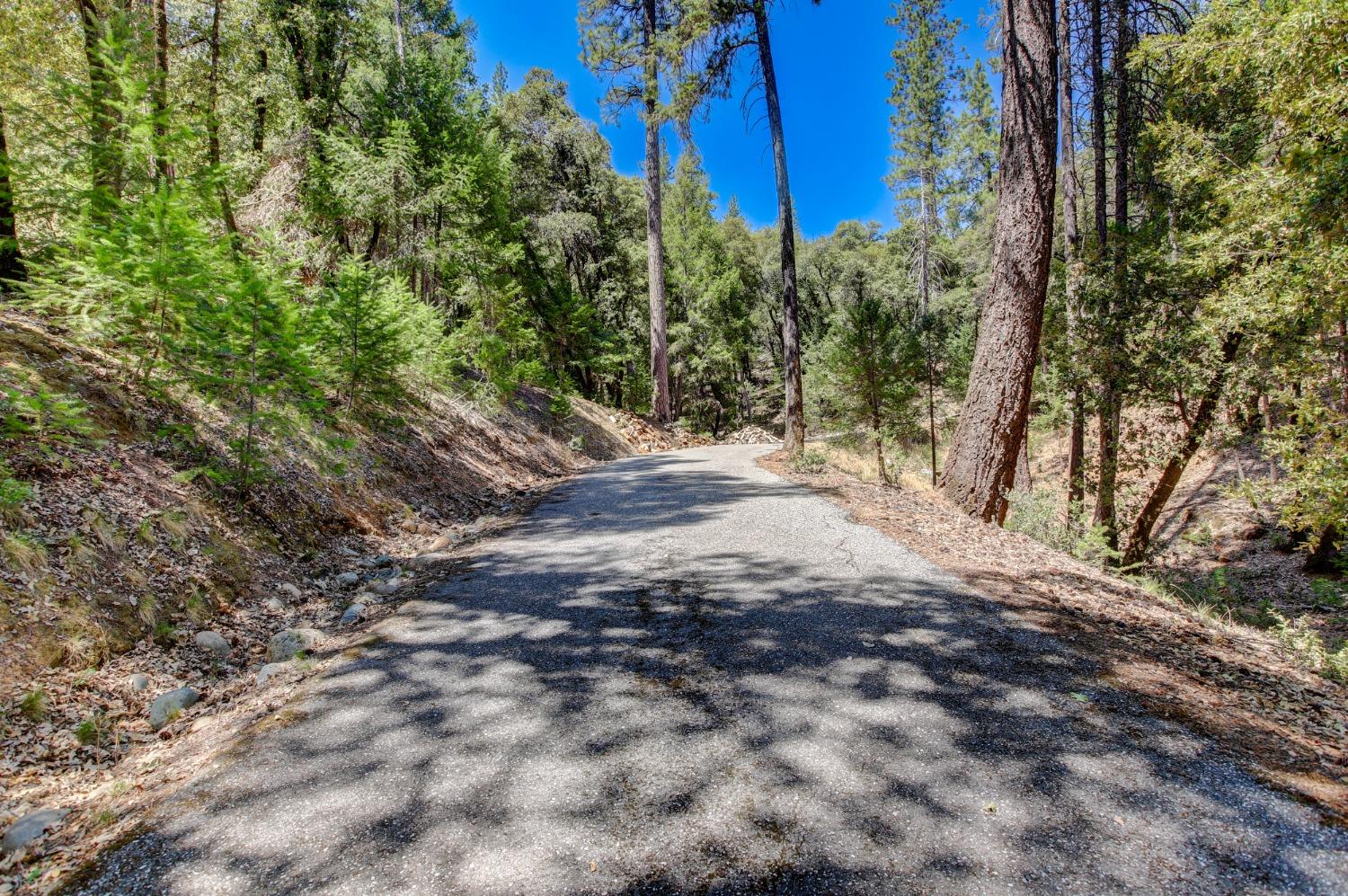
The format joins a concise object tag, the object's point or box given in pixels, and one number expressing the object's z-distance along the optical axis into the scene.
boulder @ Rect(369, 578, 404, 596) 3.94
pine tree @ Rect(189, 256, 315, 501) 3.71
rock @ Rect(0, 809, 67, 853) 1.63
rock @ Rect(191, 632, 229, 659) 2.85
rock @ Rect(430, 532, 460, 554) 5.01
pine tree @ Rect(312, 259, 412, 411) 5.50
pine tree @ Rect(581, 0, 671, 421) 12.11
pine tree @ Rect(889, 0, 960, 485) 18.56
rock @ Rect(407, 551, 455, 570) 4.50
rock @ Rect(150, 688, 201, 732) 2.38
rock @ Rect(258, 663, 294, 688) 2.73
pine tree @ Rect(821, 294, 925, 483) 14.14
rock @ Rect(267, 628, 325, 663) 2.93
